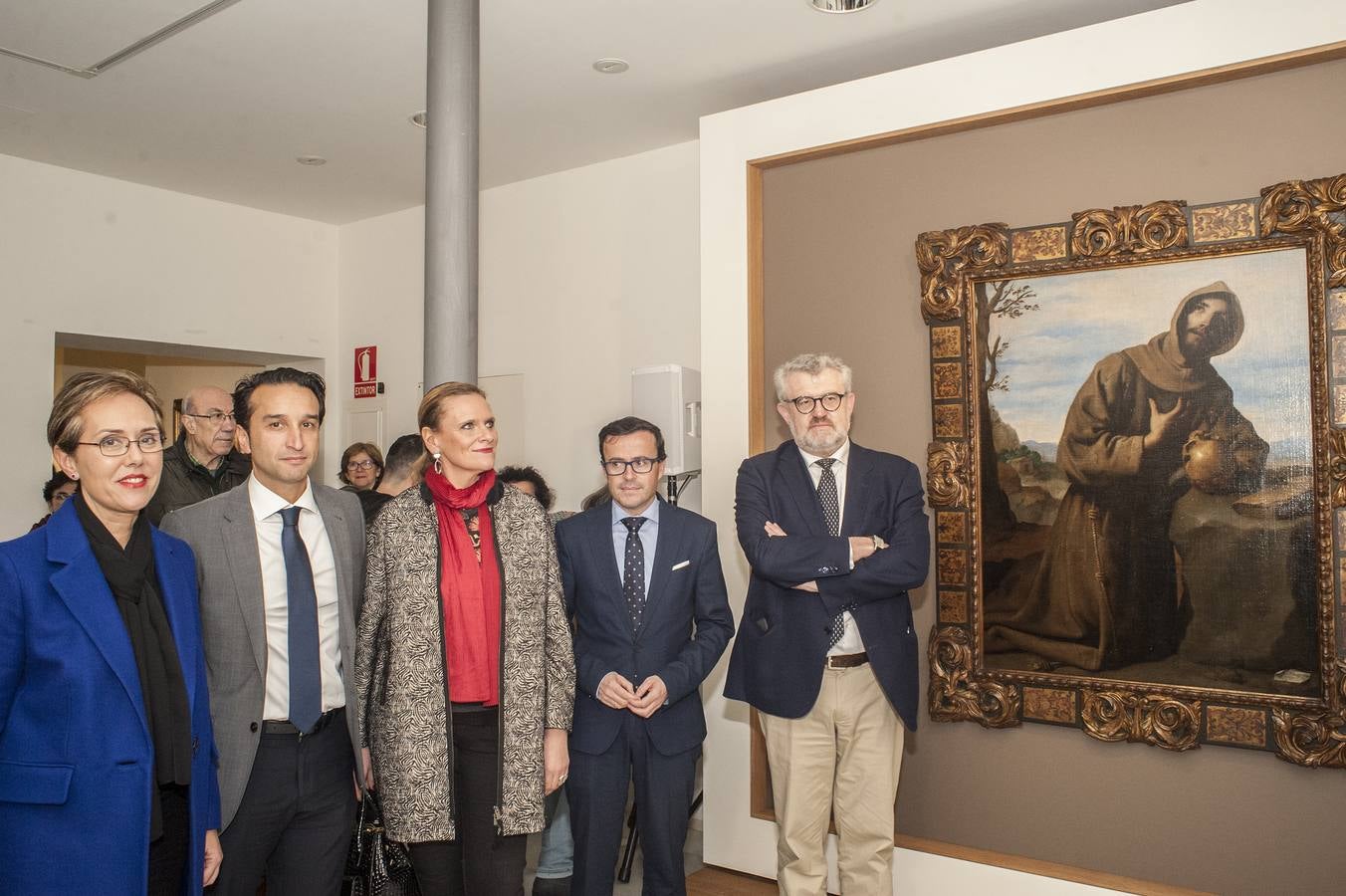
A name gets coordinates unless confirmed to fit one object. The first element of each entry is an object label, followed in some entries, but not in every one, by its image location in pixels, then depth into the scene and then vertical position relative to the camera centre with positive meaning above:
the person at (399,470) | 4.00 +0.03
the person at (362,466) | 6.30 +0.07
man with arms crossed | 3.30 -0.53
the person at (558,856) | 3.91 -1.50
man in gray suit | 2.33 -0.41
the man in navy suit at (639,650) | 3.09 -0.55
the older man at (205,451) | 4.13 +0.11
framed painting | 3.40 +0.03
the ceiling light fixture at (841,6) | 4.00 +1.92
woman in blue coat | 1.92 -0.42
